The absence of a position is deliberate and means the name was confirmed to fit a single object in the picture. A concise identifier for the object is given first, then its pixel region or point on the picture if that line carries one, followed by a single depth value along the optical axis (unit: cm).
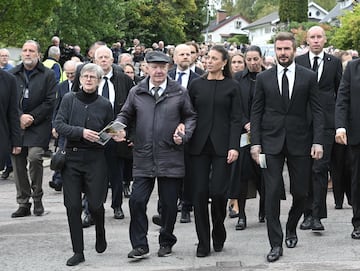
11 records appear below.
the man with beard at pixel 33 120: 1051
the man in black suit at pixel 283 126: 807
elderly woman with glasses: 802
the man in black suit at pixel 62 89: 1196
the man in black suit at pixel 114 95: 1018
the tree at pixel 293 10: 9188
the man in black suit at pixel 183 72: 1029
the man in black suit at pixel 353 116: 882
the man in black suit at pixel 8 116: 894
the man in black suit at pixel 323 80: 960
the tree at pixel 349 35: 3862
